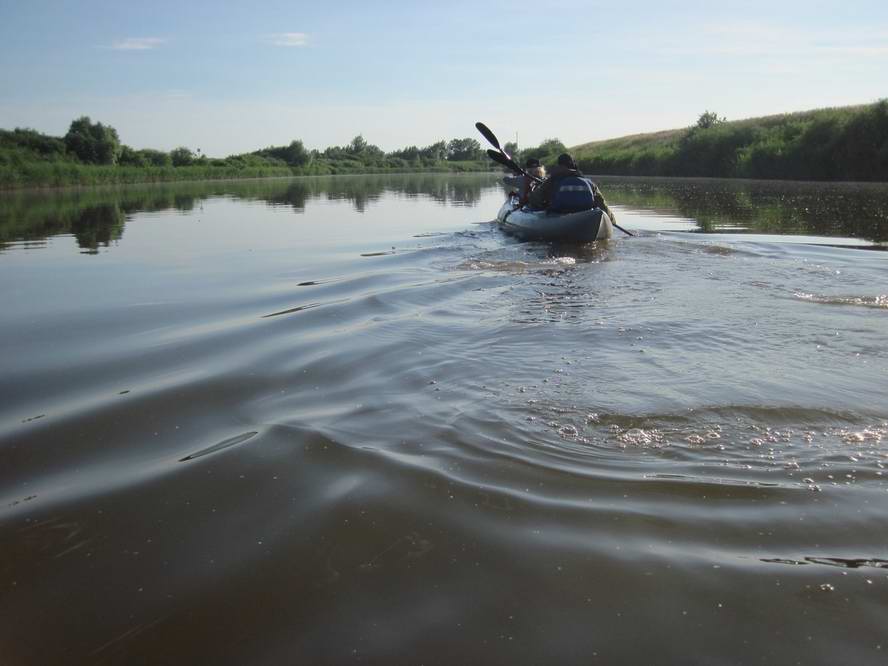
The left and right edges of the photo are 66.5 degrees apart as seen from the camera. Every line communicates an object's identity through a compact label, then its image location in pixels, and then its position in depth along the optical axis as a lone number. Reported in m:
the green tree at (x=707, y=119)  54.34
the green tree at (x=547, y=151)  68.05
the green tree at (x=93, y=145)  58.00
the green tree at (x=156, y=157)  66.44
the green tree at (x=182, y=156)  74.00
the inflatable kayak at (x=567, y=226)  12.45
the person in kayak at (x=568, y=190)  12.98
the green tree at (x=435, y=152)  117.50
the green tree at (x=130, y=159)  62.56
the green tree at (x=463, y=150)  120.88
